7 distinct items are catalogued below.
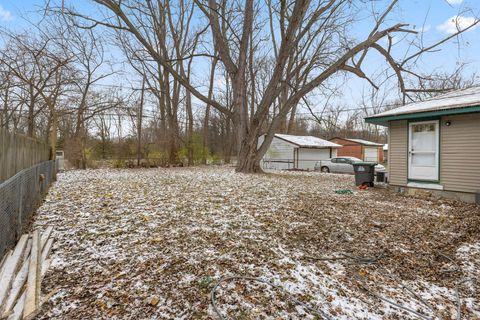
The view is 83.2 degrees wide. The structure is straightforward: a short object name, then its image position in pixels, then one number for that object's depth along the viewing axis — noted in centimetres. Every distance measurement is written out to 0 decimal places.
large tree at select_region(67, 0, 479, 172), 1005
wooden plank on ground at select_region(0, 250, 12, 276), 269
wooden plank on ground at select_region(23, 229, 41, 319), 207
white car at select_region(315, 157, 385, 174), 1749
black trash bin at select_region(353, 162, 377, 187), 927
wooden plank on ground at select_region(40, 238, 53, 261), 297
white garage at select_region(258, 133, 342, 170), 2058
